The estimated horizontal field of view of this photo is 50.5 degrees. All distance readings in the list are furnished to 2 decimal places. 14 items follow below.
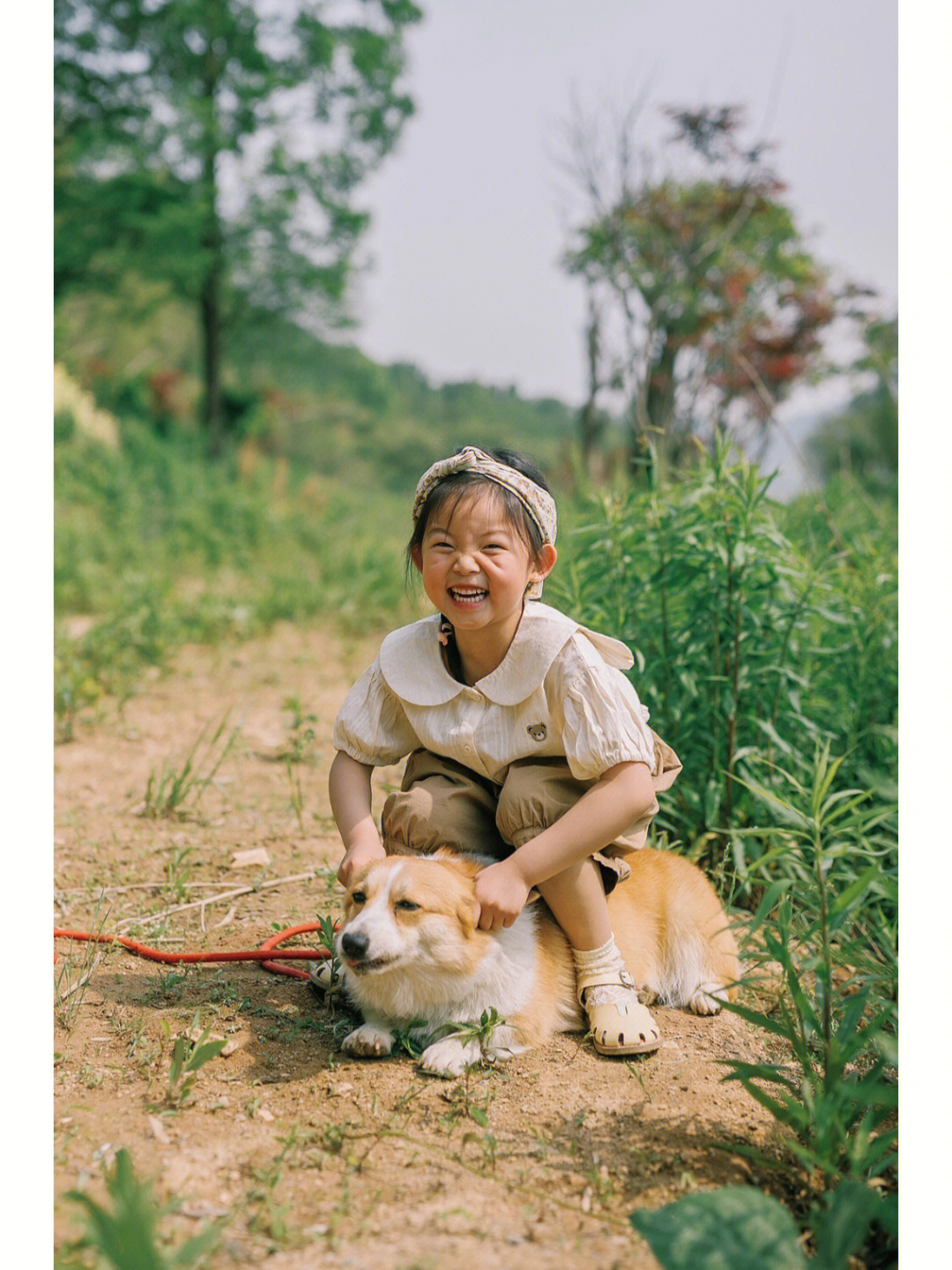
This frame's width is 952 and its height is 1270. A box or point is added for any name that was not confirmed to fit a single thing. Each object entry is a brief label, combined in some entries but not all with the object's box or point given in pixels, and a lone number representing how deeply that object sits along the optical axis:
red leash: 2.25
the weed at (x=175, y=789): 3.11
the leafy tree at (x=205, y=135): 10.95
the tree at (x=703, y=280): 5.59
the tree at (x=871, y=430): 6.99
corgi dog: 1.77
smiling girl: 1.90
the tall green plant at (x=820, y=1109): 1.24
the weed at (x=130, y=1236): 1.15
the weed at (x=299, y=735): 3.55
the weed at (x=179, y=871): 2.61
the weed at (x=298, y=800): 3.09
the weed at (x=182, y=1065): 1.64
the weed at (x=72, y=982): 1.94
